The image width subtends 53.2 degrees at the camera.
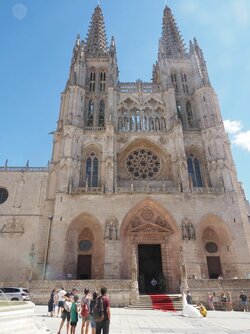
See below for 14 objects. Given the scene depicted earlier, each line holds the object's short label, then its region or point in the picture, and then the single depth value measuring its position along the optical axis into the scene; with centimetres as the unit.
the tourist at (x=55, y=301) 1183
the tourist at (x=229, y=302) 1420
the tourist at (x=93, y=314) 510
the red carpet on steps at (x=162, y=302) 1411
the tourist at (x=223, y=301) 1455
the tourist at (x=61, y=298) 936
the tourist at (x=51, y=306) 1027
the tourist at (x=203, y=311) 1095
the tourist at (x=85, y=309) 653
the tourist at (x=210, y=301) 1452
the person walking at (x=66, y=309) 670
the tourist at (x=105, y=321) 500
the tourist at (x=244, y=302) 1418
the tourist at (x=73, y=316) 606
